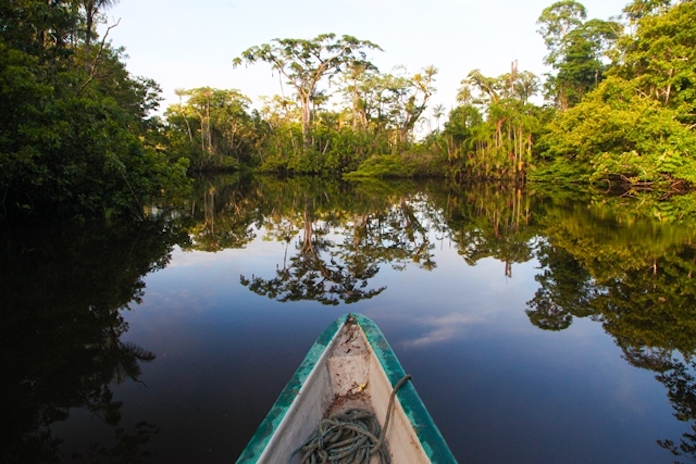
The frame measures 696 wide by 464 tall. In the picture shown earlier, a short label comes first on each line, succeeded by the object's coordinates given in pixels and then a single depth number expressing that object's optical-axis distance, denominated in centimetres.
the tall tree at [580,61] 2512
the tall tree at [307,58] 2902
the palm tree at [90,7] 1099
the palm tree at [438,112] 3222
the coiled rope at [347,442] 190
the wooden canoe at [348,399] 166
